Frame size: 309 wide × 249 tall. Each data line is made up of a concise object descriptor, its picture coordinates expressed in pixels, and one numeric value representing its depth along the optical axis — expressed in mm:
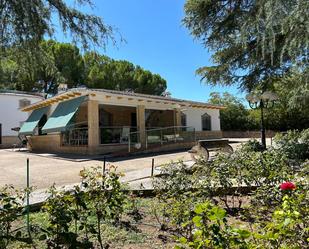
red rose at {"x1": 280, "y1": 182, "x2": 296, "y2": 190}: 2008
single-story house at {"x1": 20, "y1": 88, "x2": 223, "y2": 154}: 12109
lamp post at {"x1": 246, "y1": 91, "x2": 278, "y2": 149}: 9010
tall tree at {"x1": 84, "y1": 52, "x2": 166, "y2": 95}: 22760
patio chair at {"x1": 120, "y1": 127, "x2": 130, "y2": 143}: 13111
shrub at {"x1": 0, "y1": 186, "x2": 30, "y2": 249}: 1961
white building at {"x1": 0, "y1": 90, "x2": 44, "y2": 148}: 21358
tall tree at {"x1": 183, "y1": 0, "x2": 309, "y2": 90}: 3489
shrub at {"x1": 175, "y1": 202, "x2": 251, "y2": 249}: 1323
